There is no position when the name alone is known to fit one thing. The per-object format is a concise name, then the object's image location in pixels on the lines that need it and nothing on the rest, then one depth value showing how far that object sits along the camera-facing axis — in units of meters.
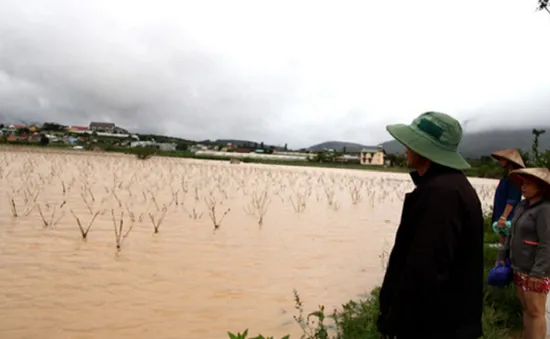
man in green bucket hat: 1.45
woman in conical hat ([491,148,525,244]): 3.77
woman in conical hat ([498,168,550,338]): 2.56
